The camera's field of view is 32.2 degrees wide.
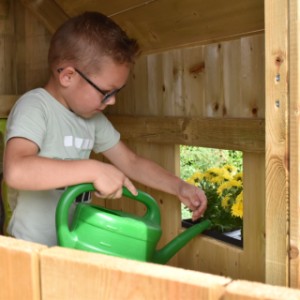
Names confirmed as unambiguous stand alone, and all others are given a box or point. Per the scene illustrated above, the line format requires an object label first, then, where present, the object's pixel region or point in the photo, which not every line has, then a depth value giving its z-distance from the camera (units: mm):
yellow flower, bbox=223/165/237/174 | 2423
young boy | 1535
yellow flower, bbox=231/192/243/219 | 2000
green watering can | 1165
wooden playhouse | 799
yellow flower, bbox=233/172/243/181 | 2227
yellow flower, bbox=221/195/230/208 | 2116
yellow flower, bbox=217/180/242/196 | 2137
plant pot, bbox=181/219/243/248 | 1855
